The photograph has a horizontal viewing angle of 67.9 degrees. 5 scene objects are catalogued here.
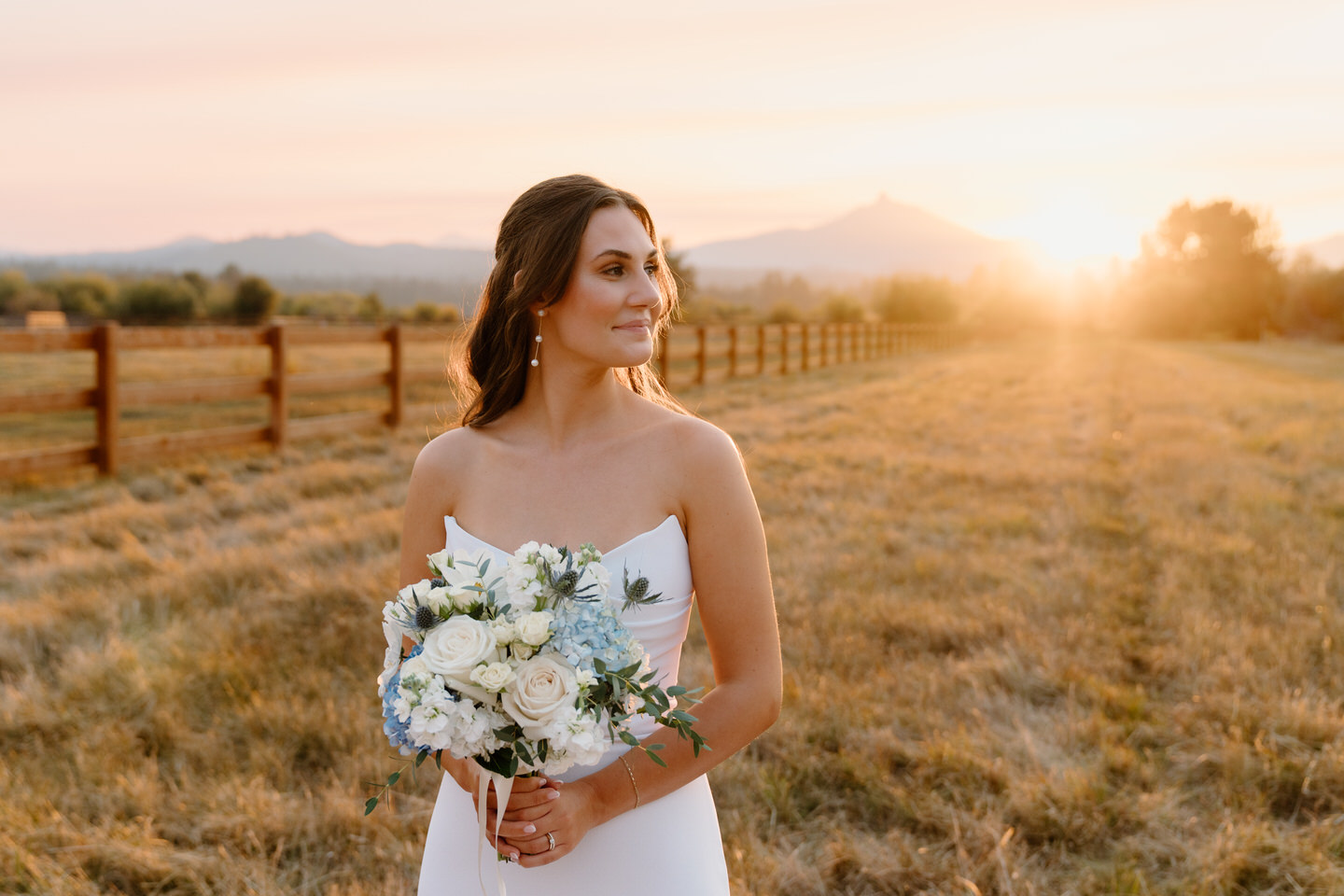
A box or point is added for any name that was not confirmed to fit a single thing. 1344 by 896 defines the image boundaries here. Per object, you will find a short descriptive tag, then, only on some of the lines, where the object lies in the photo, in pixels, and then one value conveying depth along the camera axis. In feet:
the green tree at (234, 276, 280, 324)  165.89
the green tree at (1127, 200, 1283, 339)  231.50
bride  6.30
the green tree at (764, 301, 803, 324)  179.01
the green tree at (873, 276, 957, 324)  239.71
